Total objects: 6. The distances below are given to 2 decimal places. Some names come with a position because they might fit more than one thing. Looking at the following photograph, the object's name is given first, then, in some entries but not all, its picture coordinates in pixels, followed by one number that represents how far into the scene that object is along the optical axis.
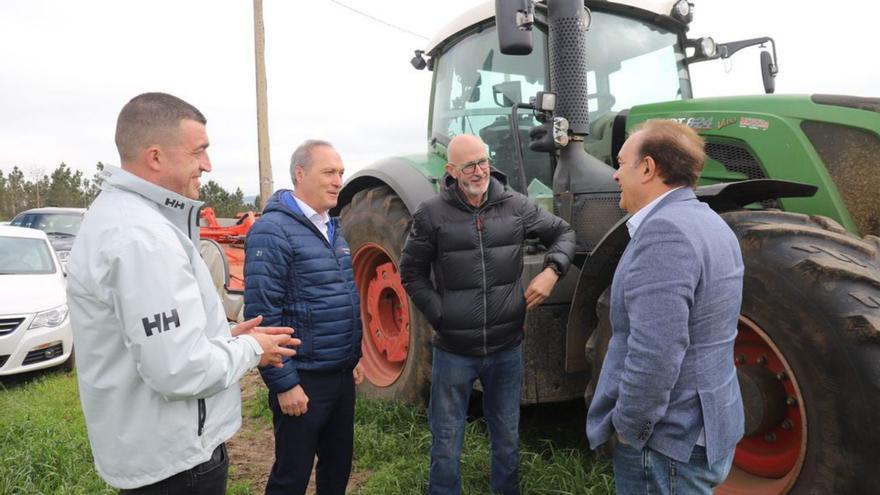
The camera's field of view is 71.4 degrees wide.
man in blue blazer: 1.53
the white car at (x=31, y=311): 5.36
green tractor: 2.02
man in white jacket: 1.46
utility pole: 10.20
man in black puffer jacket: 2.72
